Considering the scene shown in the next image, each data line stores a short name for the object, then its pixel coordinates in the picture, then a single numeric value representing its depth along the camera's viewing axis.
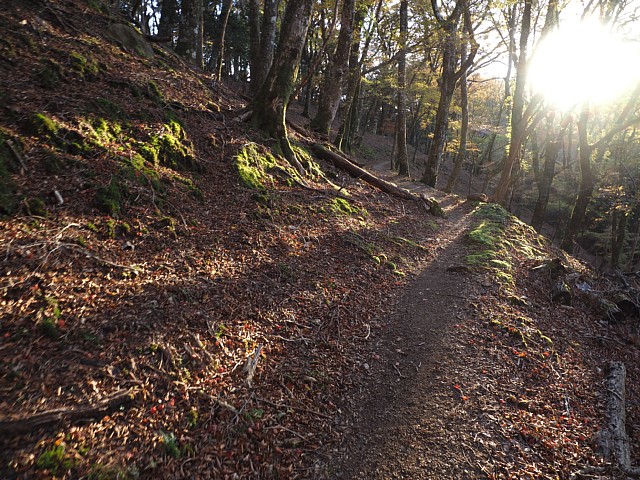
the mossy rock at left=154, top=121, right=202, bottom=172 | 5.65
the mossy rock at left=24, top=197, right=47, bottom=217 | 3.54
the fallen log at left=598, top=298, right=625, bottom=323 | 7.30
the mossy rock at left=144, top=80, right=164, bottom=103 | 6.46
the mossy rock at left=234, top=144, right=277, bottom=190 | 6.80
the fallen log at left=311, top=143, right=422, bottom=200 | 10.78
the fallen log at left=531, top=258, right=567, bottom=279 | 8.58
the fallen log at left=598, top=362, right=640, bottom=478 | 3.63
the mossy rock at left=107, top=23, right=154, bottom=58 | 7.53
